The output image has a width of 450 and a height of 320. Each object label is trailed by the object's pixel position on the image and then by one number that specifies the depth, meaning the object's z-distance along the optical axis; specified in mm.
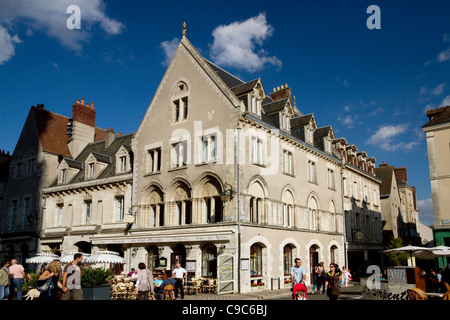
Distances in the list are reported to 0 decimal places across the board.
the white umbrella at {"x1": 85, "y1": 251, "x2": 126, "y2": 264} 19234
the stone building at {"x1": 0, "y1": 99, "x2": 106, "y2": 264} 30203
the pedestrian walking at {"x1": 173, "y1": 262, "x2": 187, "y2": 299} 15914
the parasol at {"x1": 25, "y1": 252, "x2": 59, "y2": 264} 21922
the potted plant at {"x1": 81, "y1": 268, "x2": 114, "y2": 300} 12781
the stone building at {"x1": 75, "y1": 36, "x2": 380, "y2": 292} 19672
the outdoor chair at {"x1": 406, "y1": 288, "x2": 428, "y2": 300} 8508
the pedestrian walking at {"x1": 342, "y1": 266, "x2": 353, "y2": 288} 24181
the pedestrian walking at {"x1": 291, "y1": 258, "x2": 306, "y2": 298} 11227
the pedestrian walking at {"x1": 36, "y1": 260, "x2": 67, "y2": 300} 8938
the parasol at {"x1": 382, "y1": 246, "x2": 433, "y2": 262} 17634
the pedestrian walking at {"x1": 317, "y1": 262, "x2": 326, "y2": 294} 18469
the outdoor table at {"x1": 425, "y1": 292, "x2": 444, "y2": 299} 11164
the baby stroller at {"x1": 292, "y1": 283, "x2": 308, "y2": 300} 10234
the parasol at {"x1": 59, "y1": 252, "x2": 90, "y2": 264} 20225
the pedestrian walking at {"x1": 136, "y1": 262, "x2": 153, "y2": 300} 11750
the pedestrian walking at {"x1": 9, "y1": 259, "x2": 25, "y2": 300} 13593
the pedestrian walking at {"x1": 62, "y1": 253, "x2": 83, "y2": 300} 9188
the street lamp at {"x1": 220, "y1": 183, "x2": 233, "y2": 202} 18906
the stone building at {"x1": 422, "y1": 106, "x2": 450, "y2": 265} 23328
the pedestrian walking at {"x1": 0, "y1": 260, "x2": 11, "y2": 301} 13062
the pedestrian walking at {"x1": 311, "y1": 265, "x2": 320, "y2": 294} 18578
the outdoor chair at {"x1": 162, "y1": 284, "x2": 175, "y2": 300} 13977
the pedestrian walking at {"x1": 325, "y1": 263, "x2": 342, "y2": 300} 11297
